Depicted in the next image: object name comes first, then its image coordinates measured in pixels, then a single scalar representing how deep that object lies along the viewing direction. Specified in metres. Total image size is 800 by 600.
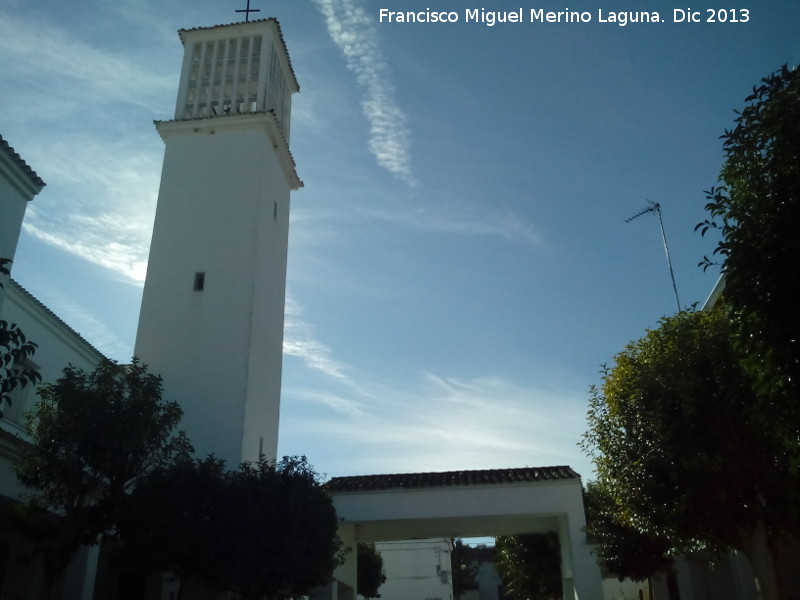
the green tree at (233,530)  13.82
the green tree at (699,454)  11.96
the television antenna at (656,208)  22.02
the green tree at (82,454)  12.00
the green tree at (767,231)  7.83
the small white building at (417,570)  41.90
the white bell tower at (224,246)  20.28
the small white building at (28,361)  11.52
